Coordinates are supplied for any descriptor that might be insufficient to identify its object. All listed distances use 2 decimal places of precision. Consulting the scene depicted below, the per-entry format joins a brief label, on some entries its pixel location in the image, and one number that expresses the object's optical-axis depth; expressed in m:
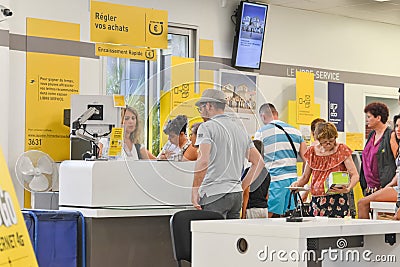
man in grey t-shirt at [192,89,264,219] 5.62
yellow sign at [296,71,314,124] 10.02
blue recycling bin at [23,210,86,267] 5.48
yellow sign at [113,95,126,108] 6.66
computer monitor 6.56
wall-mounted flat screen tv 9.27
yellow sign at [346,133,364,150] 10.65
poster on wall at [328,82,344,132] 10.50
